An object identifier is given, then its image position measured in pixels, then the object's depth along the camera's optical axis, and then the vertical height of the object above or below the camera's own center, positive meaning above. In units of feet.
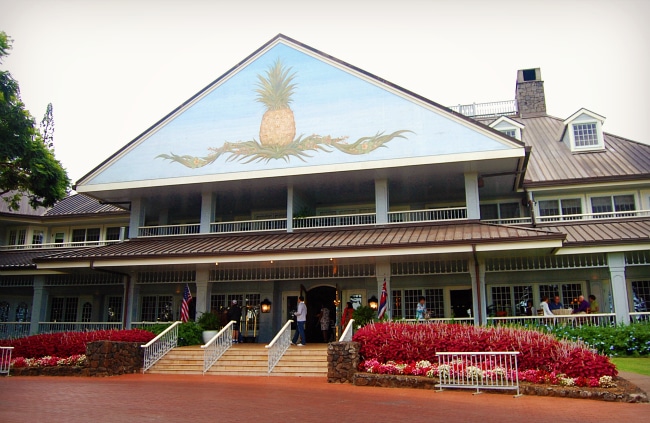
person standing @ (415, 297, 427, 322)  65.77 +0.99
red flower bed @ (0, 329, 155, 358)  60.23 -2.46
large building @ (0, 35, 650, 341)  67.21 +16.30
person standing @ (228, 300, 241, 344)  70.18 +0.64
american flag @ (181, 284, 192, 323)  70.31 +1.47
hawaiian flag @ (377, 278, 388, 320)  63.00 +1.60
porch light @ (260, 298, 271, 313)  79.51 +1.75
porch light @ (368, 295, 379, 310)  72.48 +1.94
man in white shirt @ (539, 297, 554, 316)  62.75 +1.09
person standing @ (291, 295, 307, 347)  64.23 -0.12
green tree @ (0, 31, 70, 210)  77.92 +22.50
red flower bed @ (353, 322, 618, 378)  40.63 -2.09
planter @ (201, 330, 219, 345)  69.62 -2.01
